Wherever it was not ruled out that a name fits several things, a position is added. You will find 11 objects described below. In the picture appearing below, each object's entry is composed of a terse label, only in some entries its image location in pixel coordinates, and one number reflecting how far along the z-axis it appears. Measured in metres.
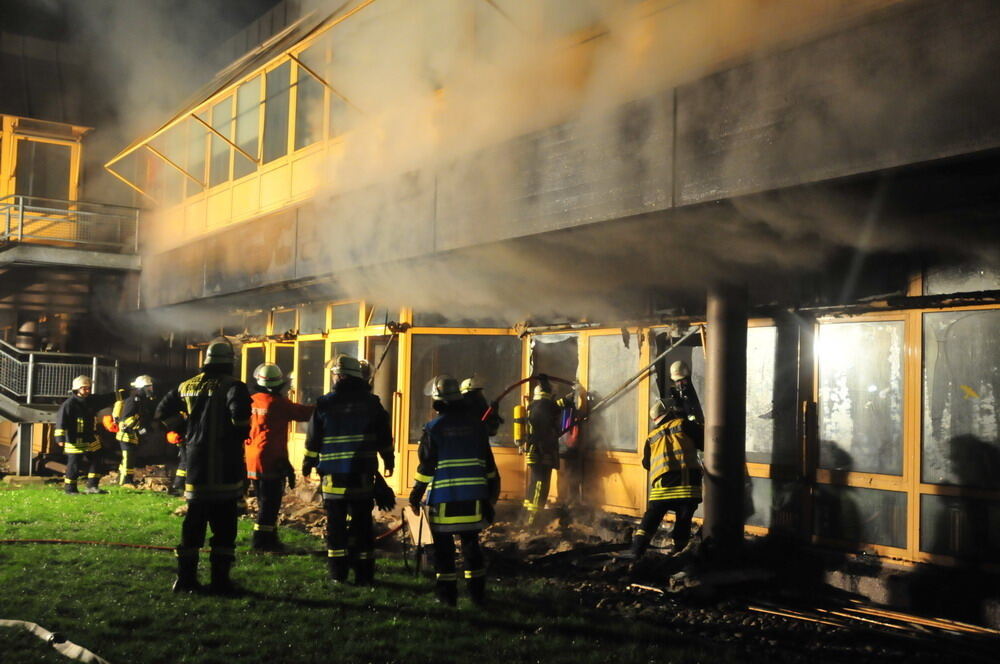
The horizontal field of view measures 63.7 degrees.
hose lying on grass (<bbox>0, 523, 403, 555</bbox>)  7.30
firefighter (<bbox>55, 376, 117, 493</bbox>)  11.52
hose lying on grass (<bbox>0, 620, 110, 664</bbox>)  4.23
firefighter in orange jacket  7.35
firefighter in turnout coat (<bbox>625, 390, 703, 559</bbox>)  7.08
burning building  5.22
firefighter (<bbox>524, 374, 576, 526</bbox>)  8.97
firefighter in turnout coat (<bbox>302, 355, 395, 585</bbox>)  6.18
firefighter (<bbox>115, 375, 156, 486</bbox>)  12.14
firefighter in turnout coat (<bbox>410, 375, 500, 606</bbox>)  5.62
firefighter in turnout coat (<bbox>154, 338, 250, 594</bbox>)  5.80
